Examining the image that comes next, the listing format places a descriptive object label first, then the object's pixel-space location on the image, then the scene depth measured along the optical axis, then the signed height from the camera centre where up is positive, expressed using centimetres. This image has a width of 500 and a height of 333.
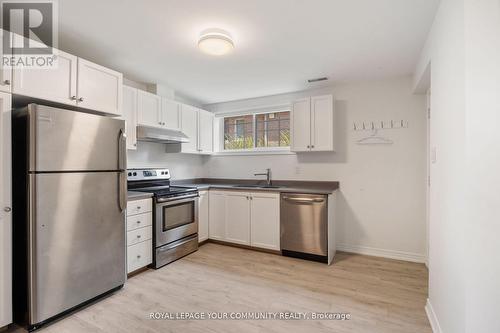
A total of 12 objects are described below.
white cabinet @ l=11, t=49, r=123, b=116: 193 +73
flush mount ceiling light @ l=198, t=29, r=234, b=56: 220 +113
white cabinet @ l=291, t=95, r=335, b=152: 352 +62
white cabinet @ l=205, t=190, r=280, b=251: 352 -78
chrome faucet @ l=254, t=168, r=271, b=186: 416 -15
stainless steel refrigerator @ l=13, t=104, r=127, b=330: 185 -36
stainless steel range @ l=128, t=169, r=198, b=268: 301 -63
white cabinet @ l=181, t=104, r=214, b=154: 395 +64
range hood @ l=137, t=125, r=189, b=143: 313 +43
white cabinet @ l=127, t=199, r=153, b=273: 272 -78
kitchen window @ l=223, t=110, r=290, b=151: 426 +63
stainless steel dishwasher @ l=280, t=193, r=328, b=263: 315 -79
